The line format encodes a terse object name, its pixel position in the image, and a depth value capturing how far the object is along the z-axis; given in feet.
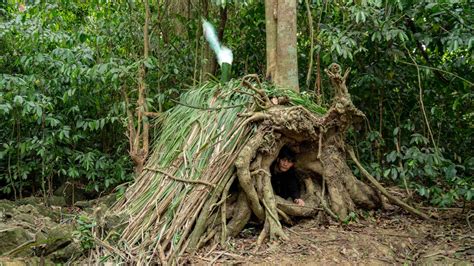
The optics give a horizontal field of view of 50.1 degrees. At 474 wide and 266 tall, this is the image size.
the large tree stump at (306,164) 13.92
